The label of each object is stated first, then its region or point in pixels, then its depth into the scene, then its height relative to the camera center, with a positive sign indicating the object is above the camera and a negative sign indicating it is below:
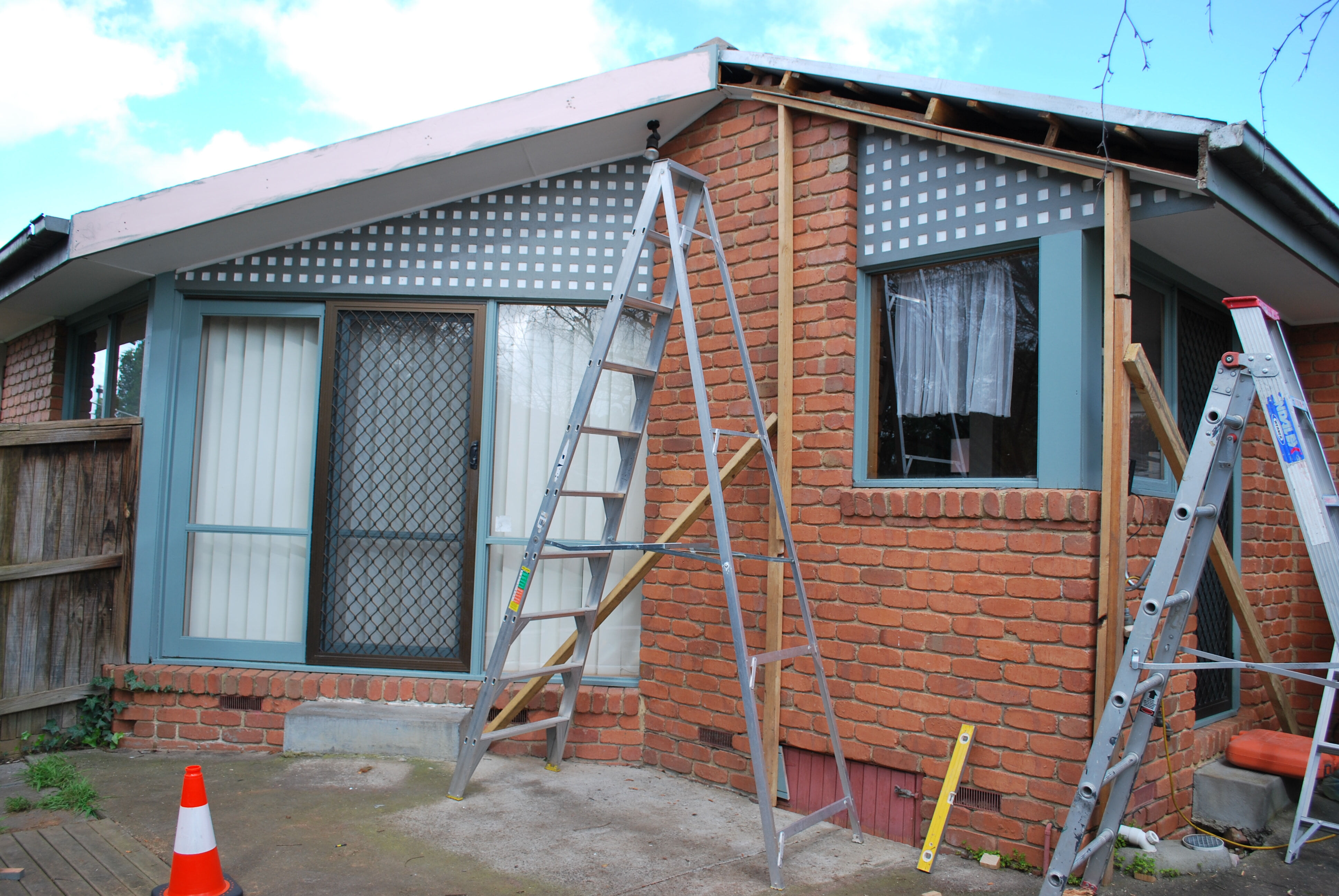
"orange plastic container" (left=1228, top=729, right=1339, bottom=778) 4.27 -1.05
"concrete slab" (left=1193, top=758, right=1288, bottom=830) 4.10 -1.21
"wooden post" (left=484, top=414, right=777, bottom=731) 4.34 -0.29
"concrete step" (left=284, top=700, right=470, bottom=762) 4.83 -1.20
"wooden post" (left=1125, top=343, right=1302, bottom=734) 3.39 +0.24
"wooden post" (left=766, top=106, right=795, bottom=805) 4.32 +0.62
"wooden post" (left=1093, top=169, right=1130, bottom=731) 3.42 +0.35
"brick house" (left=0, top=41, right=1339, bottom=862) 3.64 +0.61
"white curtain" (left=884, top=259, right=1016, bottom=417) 3.94 +0.84
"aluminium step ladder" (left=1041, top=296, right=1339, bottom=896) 2.77 +0.01
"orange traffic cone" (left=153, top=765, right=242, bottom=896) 3.04 -1.17
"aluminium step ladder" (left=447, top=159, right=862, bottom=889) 3.48 +0.06
